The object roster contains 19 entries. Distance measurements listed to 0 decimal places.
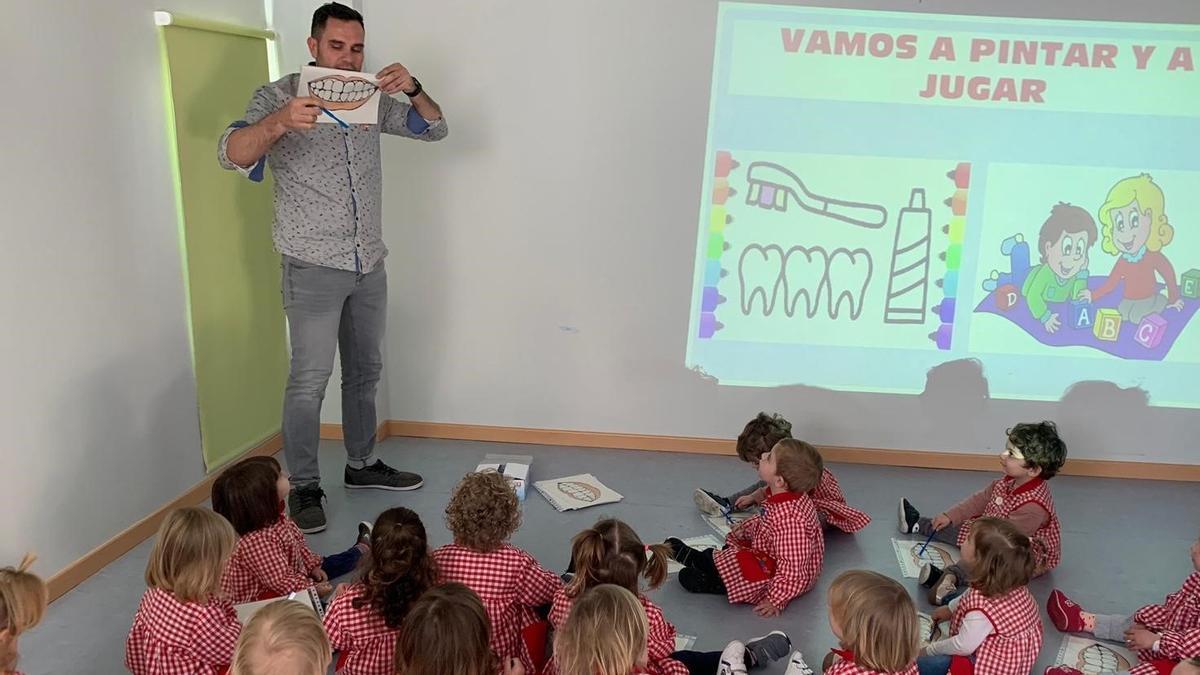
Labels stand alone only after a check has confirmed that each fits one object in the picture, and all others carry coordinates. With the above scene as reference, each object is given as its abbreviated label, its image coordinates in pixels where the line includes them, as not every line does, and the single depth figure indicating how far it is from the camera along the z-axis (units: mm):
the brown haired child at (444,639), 1798
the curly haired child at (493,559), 2293
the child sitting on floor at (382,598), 2131
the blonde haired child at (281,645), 1718
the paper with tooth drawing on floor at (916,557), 3139
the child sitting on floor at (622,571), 2227
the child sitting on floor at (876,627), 1965
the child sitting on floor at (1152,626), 2428
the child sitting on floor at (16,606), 1822
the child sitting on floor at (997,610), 2299
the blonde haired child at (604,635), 1867
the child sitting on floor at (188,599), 2078
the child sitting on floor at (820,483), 3264
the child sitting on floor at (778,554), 2814
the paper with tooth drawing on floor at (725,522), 3361
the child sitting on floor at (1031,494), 3045
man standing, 3070
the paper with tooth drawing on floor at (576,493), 3527
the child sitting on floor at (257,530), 2506
